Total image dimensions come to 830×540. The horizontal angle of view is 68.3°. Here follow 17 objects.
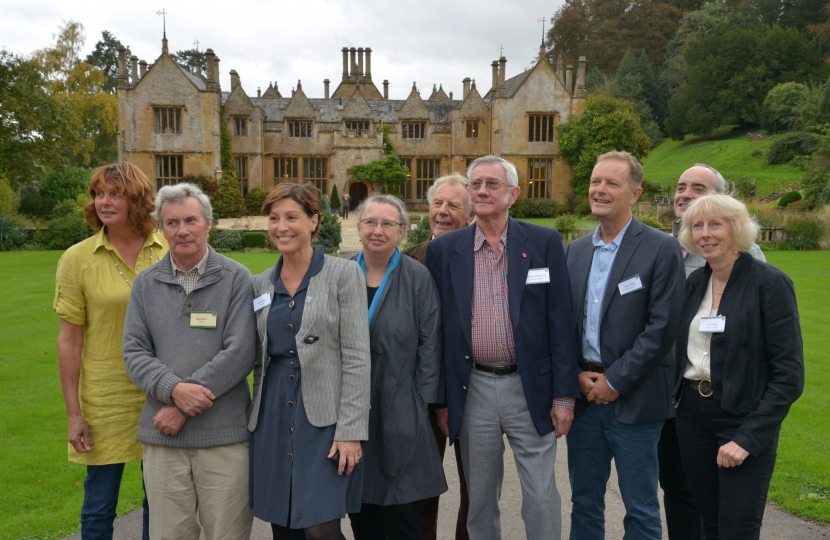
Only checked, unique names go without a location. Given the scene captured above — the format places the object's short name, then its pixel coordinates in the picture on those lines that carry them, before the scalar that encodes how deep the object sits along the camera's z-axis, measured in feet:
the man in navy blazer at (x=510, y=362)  10.41
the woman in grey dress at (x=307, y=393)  9.18
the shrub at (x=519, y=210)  103.25
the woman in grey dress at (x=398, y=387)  9.97
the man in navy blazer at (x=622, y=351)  10.31
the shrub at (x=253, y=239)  71.92
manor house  104.73
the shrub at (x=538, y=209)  104.73
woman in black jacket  9.20
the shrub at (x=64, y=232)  76.33
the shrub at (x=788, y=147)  115.57
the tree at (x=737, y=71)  140.15
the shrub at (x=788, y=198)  88.55
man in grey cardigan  9.36
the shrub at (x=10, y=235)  75.36
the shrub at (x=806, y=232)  68.85
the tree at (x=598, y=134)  102.42
